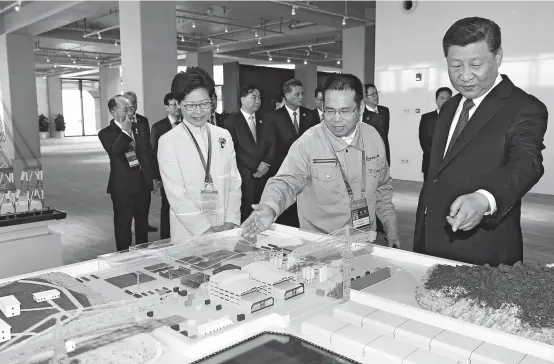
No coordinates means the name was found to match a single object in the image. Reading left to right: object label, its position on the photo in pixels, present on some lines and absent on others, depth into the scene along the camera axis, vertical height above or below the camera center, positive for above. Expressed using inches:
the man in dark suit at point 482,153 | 64.5 -5.4
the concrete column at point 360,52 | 504.1 +66.4
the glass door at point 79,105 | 1109.7 +29.5
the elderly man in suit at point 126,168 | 171.9 -17.9
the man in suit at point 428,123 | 243.6 -3.7
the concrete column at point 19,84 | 533.6 +37.9
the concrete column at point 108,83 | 895.1 +63.5
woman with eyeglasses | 103.3 -10.9
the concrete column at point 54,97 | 1055.0 +45.6
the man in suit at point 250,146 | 201.6 -12.2
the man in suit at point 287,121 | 203.2 -1.9
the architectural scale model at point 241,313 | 45.3 -20.9
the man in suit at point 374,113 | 229.5 +1.8
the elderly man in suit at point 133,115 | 181.5 +1.1
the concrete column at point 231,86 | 727.7 +45.4
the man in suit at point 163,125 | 201.2 -3.2
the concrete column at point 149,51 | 330.8 +45.4
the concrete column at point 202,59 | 680.4 +80.3
